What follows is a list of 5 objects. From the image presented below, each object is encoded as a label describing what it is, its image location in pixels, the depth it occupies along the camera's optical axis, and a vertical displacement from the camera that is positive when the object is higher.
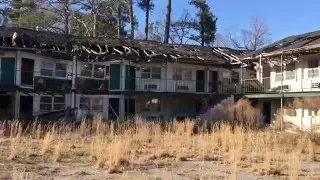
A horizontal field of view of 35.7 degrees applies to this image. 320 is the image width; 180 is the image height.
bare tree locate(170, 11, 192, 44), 61.21 +9.47
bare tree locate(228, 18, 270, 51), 70.34 +8.71
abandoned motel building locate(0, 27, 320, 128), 32.40 +2.01
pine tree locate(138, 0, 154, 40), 57.66 +11.22
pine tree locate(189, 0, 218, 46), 58.31 +9.60
